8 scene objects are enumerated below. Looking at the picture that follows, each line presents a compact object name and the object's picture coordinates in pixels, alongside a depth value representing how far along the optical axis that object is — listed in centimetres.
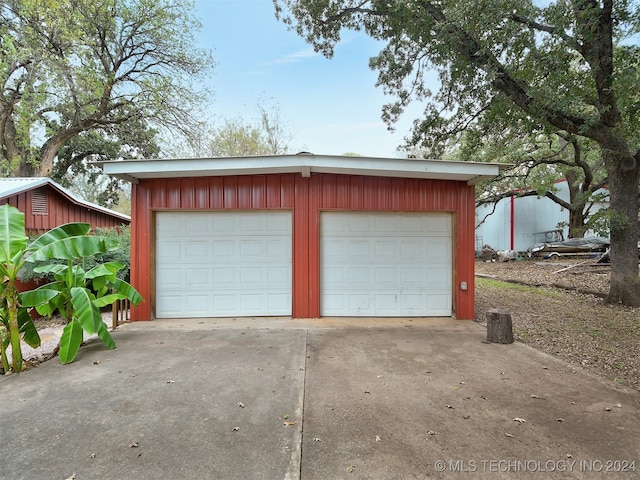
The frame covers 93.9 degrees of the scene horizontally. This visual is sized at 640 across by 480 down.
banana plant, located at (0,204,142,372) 346
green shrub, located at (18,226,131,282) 695
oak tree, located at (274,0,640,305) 497
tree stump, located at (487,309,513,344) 441
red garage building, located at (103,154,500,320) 563
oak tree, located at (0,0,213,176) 972
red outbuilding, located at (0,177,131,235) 831
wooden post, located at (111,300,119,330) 504
